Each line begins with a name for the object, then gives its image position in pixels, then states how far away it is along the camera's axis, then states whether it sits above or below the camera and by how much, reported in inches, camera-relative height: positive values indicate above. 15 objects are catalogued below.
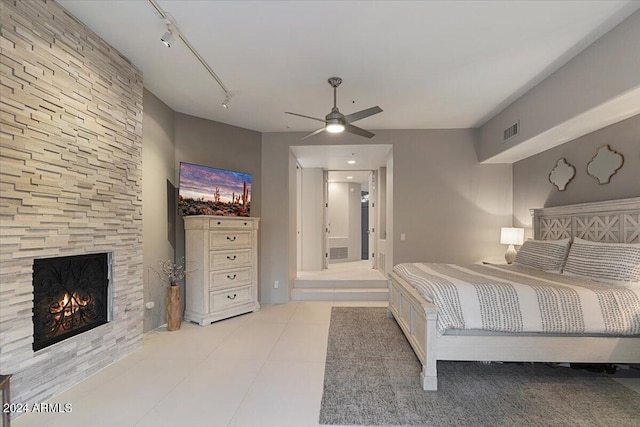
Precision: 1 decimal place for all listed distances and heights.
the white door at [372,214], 283.3 +2.3
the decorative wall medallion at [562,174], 142.5 +21.2
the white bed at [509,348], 90.8 -42.0
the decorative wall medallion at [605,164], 119.0 +22.0
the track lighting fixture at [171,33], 85.8 +60.6
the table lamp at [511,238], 171.2 -13.4
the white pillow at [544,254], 128.5 -18.1
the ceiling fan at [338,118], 120.7 +41.4
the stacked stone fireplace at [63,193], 74.8 +7.4
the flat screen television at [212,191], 151.5 +14.3
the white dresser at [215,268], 151.1 -27.5
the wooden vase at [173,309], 141.9 -45.0
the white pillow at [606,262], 97.9 -17.1
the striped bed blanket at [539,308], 90.5 -28.9
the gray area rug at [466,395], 77.0 -53.8
